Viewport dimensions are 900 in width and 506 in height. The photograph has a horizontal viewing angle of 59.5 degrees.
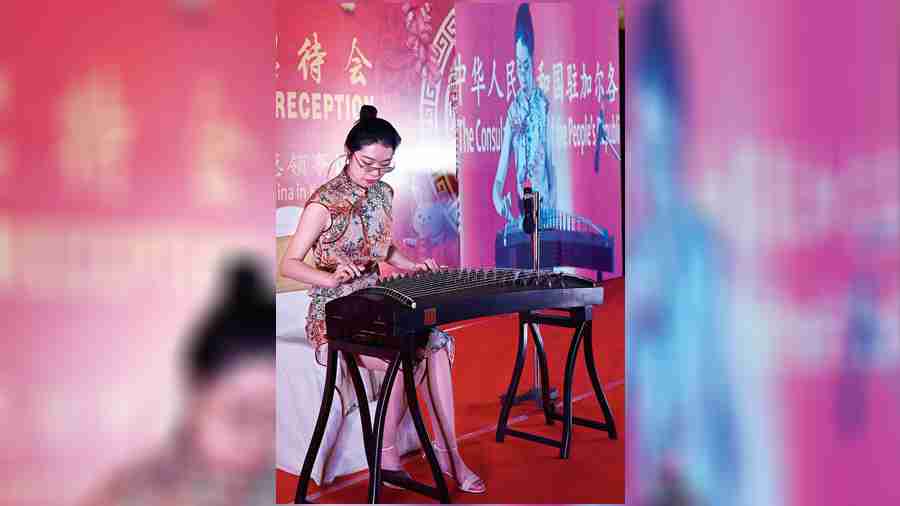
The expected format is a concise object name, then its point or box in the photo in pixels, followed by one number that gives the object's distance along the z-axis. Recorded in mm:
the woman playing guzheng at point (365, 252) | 2721
